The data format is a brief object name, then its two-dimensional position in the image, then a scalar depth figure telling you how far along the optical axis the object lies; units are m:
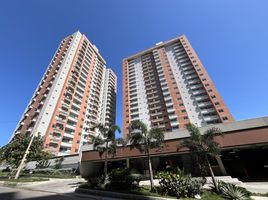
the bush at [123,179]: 12.97
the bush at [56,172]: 29.27
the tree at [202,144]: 13.15
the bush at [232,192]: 9.52
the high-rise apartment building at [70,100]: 48.22
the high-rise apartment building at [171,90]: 51.81
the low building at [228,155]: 15.91
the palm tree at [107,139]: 18.91
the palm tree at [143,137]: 15.39
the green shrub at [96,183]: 14.02
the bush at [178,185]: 10.57
